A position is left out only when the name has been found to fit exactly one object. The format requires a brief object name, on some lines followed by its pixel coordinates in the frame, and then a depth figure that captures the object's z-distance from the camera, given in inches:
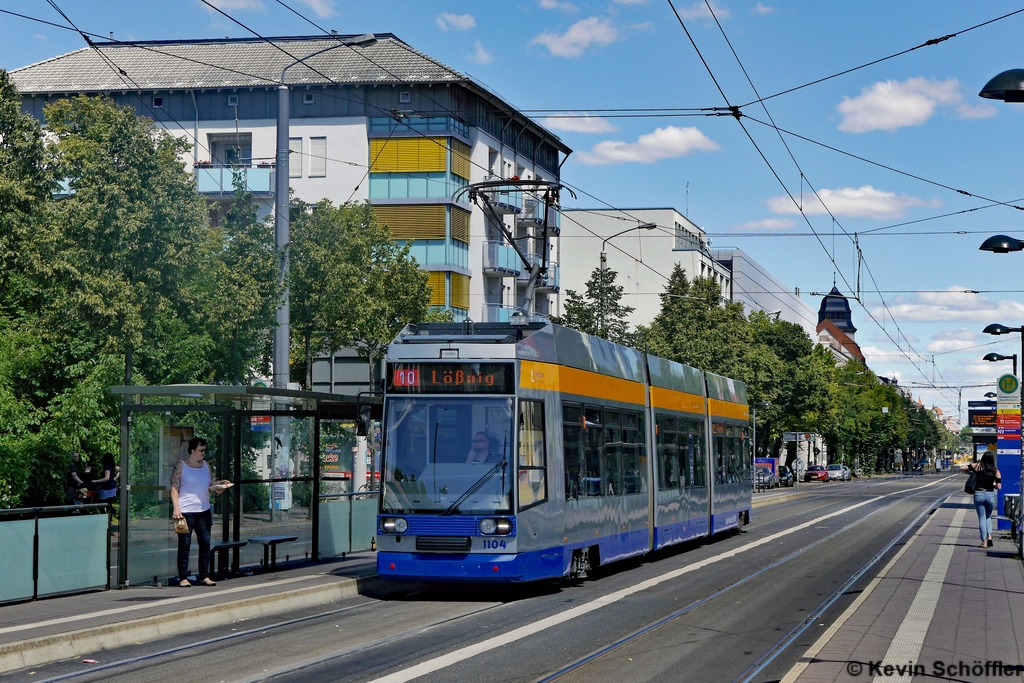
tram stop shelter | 577.3
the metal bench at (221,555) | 609.7
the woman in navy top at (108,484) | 872.9
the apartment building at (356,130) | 2059.5
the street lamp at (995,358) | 1336.1
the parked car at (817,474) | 4065.9
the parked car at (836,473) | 4116.6
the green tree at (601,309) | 2333.9
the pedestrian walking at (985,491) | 909.8
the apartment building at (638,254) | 3777.1
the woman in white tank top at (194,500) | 573.6
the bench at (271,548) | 652.7
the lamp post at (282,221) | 784.3
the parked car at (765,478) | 3006.9
